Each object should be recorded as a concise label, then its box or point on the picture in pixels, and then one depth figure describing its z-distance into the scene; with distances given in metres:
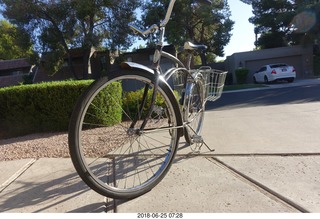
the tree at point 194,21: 27.77
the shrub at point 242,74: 26.48
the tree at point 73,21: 20.78
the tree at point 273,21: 28.84
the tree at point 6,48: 40.97
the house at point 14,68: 33.94
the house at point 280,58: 28.14
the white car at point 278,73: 20.39
